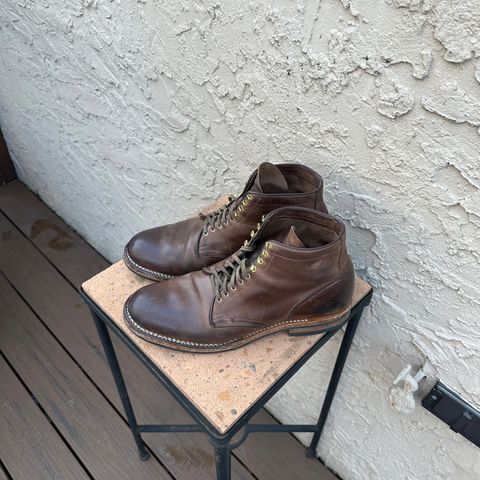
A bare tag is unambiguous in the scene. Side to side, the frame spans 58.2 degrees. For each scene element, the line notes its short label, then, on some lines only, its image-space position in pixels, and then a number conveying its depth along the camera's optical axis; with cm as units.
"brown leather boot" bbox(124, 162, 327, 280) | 66
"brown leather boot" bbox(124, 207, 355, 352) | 60
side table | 60
